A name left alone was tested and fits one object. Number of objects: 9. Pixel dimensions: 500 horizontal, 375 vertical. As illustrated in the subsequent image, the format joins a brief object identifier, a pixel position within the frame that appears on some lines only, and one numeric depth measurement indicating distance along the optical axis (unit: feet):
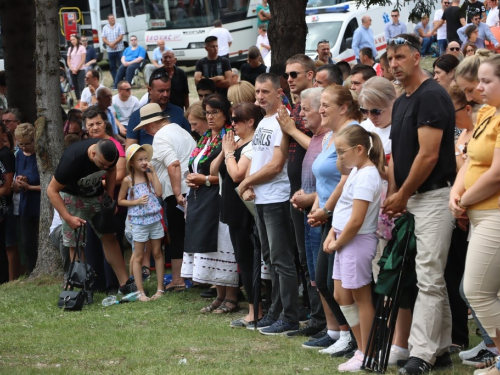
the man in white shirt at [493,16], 60.80
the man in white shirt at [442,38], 79.05
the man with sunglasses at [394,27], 81.16
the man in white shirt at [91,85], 52.75
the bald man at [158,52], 86.94
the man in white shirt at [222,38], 82.58
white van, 75.15
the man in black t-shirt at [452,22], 68.33
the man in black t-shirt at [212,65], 48.03
